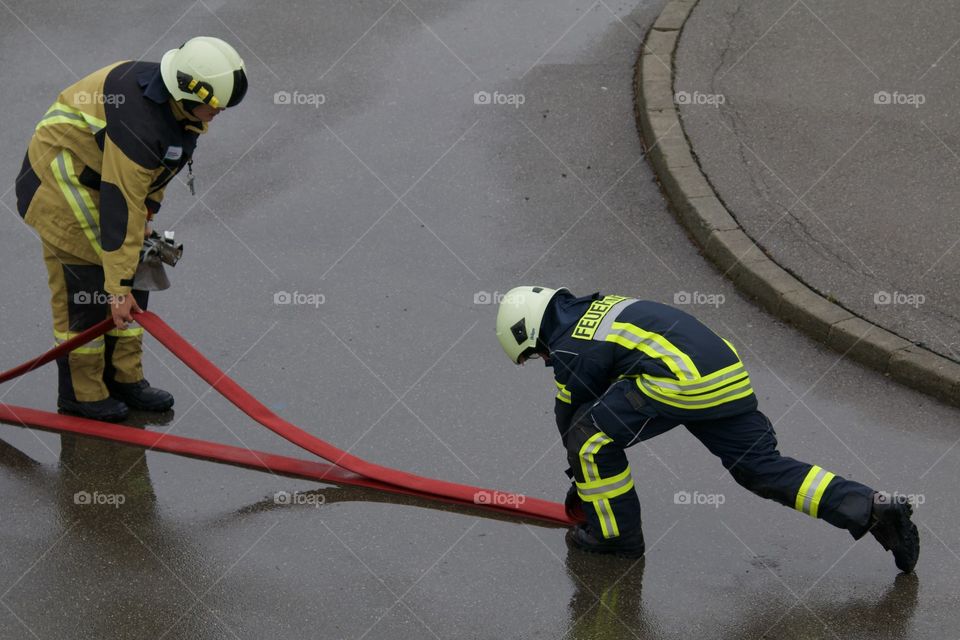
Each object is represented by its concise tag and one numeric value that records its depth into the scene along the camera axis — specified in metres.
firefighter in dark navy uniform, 9.90
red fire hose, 11.05
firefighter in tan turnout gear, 10.52
